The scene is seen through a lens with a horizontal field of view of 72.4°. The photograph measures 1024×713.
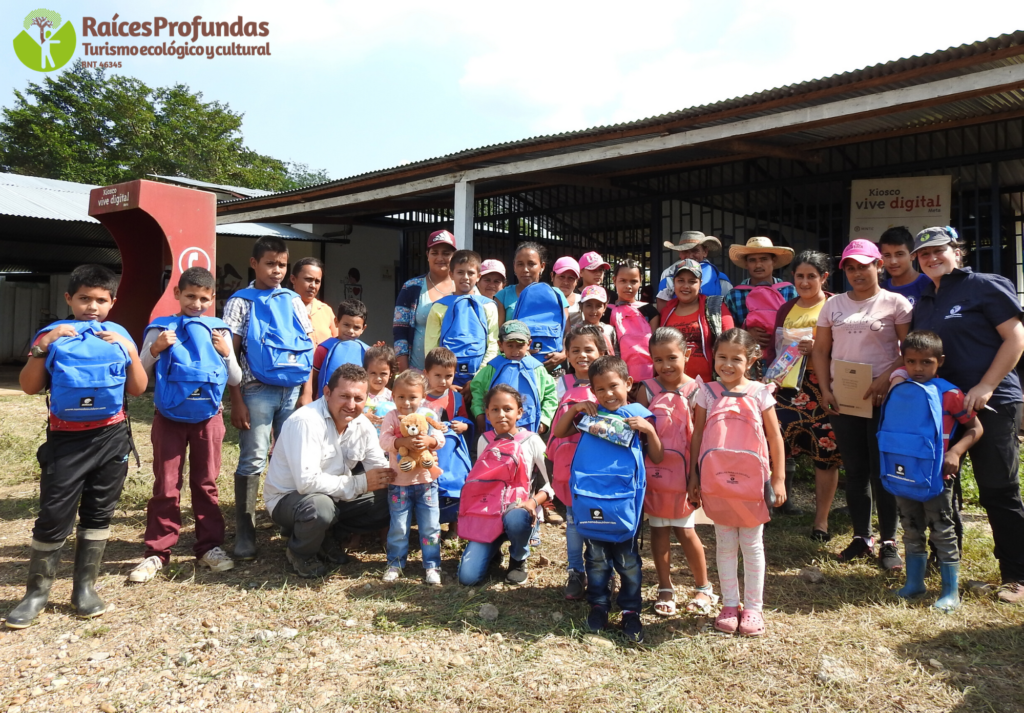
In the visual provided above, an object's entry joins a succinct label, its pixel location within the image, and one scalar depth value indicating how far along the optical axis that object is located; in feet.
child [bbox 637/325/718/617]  10.25
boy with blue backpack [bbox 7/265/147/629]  9.94
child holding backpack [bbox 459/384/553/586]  11.70
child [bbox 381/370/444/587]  11.95
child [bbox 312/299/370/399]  14.16
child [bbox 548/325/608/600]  10.99
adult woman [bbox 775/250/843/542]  13.23
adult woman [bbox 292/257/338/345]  14.28
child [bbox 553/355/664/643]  9.69
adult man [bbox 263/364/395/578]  11.78
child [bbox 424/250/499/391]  14.51
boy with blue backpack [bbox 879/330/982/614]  10.38
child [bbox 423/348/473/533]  12.87
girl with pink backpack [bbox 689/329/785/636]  9.64
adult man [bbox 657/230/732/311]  15.25
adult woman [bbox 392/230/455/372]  15.87
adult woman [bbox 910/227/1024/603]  10.59
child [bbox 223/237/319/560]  12.66
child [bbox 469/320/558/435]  13.10
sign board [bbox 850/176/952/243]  21.67
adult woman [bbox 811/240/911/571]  11.92
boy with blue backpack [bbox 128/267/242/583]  11.65
